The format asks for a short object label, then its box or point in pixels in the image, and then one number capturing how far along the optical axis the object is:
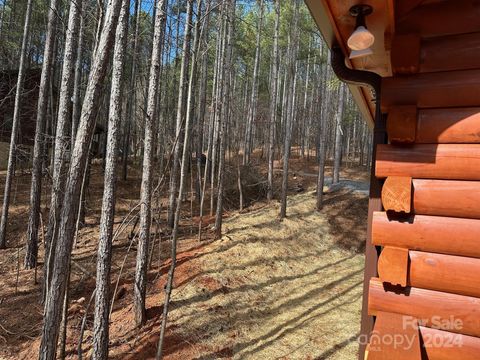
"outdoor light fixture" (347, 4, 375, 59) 1.76
